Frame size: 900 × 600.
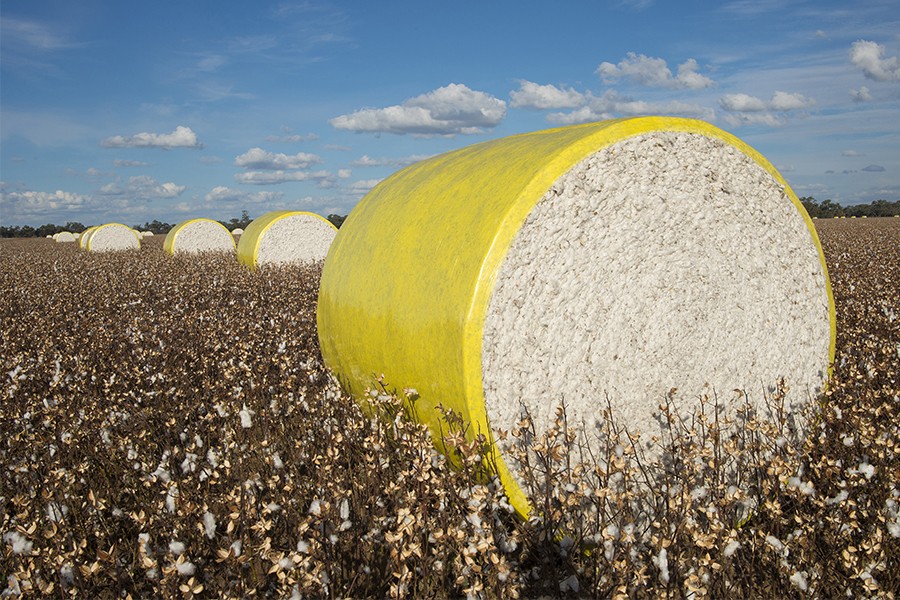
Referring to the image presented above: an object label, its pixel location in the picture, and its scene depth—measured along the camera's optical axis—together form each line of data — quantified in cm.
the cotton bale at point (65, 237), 4550
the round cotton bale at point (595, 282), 329
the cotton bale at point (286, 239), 1470
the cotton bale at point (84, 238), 2892
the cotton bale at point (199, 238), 2125
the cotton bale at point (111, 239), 2714
